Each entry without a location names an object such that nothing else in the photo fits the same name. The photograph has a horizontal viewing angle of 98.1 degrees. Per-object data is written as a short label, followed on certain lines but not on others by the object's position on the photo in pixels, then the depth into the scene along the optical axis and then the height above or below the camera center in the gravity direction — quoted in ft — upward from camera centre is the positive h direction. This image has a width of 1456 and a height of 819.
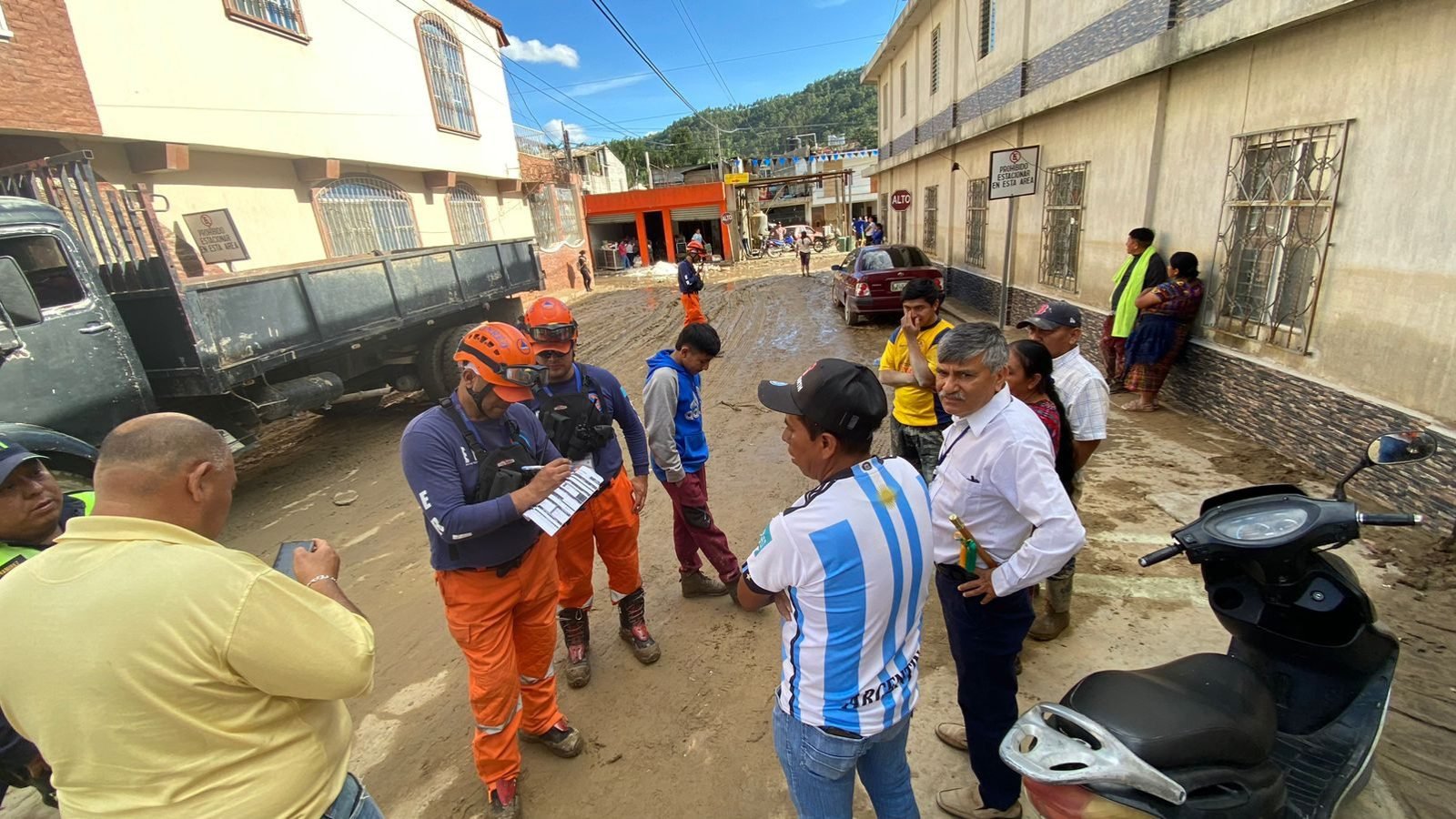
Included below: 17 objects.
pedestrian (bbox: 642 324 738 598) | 10.68 -3.88
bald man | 3.80 -2.34
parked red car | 35.04 -4.09
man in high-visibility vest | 6.56 -2.59
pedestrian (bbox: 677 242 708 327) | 33.24 -3.68
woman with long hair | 8.02 -2.43
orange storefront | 90.79 +0.69
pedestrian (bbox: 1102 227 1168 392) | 19.86 -3.19
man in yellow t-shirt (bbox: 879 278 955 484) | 11.87 -3.31
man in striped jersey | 4.66 -2.76
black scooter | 4.24 -3.84
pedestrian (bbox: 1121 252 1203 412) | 18.44 -4.41
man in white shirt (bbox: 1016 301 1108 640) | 9.03 -2.90
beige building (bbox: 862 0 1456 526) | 12.02 -0.53
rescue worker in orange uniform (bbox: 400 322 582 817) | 7.23 -2.98
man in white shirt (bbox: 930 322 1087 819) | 6.02 -3.25
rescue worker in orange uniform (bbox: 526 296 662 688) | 9.70 -3.98
